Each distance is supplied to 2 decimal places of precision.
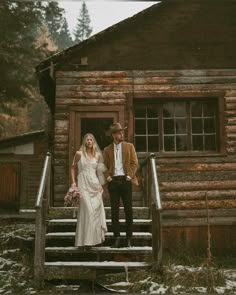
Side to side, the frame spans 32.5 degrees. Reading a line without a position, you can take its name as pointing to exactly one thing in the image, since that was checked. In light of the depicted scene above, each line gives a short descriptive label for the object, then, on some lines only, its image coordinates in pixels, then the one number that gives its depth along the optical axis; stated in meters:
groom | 6.65
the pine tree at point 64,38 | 78.88
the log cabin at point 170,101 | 9.38
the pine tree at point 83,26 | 88.25
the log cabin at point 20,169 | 18.73
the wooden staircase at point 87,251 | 6.25
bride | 6.59
